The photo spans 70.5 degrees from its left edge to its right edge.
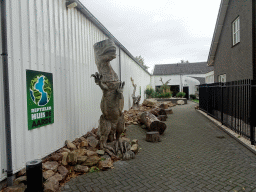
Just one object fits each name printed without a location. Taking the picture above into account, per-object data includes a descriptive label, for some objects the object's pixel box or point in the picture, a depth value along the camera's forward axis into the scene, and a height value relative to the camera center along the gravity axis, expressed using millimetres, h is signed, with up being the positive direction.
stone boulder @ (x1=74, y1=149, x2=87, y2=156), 4449 -1484
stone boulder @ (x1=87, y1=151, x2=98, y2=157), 4502 -1535
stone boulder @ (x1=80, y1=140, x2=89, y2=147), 5262 -1501
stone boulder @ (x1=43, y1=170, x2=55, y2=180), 3478 -1589
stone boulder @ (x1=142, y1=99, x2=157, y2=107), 15812 -1045
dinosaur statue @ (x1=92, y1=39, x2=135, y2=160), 4730 -259
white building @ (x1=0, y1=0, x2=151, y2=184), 3264 +583
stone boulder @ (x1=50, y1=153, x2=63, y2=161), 4148 -1476
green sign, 3885 -126
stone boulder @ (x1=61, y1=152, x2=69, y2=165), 4062 -1487
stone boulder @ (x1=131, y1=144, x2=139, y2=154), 5109 -1624
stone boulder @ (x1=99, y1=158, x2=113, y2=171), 4059 -1654
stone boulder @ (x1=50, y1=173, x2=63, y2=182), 3461 -1624
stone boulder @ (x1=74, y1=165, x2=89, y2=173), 3904 -1652
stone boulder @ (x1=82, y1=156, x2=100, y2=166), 4153 -1590
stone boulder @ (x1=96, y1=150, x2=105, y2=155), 4769 -1587
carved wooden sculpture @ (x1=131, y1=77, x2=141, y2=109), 15063 -887
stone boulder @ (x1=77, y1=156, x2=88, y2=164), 4152 -1536
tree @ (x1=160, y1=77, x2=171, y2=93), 24234 +365
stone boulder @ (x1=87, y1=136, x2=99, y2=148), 5250 -1476
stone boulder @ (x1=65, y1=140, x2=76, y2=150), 5000 -1453
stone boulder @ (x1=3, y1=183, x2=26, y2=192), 2955 -1576
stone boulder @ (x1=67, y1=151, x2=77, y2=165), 4090 -1485
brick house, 7928 +2637
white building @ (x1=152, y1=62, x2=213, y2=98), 27641 +2060
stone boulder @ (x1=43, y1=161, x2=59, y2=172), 3805 -1551
